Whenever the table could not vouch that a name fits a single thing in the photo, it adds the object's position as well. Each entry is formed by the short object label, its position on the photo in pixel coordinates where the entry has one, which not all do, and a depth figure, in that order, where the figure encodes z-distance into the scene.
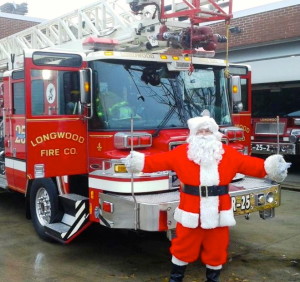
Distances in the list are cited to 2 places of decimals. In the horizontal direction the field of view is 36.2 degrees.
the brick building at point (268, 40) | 12.57
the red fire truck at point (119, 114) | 4.79
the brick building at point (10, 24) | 14.60
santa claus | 3.83
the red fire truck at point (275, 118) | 11.26
